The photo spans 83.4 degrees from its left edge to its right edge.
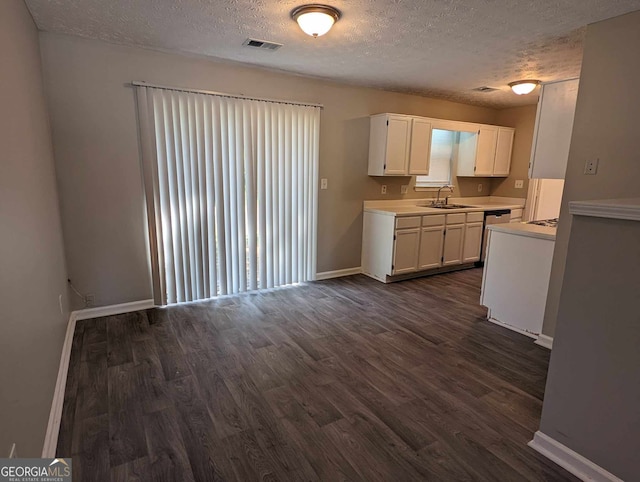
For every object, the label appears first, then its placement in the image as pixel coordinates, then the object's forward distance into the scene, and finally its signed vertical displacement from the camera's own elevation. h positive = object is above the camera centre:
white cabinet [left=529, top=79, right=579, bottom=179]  2.95 +0.42
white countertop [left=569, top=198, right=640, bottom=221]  1.51 -0.12
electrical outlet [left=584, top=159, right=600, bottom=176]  2.62 +0.10
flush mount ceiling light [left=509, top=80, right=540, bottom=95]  4.11 +1.06
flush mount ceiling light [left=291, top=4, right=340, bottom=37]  2.35 +1.03
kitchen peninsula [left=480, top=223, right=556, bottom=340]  3.03 -0.85
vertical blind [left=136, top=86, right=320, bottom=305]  3.42 -0.17
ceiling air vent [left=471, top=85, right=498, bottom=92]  4.48 +1.12
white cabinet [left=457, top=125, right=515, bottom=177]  5.43 +0.42
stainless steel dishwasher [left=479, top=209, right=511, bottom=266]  5.22 -0.57
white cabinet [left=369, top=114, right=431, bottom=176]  4.52 +0.41
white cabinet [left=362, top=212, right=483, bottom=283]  4.48 -0.85
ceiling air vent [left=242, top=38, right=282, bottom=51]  3.02 +1.10
